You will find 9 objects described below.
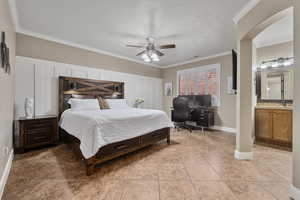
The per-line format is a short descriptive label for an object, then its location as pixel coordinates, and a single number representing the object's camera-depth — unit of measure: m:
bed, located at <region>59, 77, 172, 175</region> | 2.03
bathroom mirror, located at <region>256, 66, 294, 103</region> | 3.43
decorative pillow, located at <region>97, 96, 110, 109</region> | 3.86
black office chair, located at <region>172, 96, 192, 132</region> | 4.33
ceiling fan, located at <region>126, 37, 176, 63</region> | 3.30
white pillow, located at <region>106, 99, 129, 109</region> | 4.05
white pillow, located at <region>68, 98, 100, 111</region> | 3.39
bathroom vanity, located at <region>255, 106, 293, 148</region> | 3.05
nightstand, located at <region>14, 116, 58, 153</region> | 2.67
